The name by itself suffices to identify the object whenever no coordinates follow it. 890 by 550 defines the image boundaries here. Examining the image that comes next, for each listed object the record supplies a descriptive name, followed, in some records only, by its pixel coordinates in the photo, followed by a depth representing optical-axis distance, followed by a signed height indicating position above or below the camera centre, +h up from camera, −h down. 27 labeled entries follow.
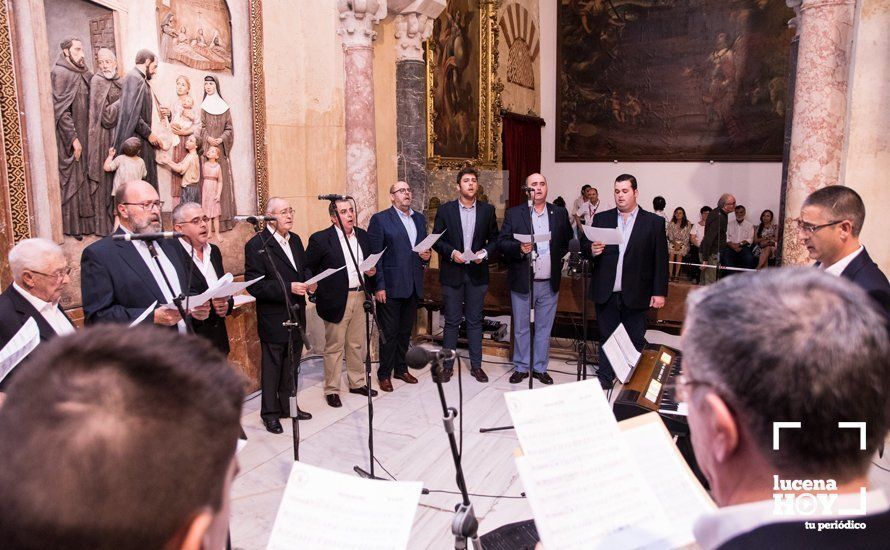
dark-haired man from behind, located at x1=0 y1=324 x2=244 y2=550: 0.69 -0.29
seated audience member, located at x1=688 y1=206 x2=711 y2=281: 10.99 -0.96
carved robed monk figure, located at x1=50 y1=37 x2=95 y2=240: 4.27 +0.37
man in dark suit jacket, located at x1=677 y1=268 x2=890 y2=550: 0.93 -0.32
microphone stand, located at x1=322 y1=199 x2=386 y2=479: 4.04 -1.29
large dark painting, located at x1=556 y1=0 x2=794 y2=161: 12.30 +2.10
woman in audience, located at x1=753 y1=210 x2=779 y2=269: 10.31 -0.96
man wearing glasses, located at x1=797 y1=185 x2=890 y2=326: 3.06 -0.23
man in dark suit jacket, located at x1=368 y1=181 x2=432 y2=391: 5.98 -0.80
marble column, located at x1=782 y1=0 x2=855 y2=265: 5.19 +0.71
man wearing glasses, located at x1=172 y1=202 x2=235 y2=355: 4.13 -0.53
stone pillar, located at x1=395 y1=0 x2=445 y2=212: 7.61 +1.05
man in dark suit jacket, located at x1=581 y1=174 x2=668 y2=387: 5.48 -0.72
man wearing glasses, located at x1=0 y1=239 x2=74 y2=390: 2.76 -0.46
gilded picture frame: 9.38 +1.52
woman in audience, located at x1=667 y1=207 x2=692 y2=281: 11.04 -0.93
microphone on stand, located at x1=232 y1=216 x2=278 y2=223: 3.46 -0.19
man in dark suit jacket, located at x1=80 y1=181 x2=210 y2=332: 3.51 -0.51
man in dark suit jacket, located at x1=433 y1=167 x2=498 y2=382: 6.20 -0.64
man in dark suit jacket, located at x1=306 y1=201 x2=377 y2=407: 5.52 -0.96
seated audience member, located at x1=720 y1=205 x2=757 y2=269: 10.53 -1.03
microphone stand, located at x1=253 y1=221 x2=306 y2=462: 3.66 -1.18
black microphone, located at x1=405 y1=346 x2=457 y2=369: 2.04 -0.56
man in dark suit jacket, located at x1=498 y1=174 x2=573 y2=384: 6.02 -0.79
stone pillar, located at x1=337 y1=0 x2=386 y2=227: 6.74 +0.84
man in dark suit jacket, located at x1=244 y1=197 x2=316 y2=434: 4.93 -0.87
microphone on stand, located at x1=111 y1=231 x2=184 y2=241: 2.68 -0.22
